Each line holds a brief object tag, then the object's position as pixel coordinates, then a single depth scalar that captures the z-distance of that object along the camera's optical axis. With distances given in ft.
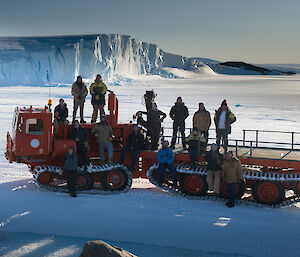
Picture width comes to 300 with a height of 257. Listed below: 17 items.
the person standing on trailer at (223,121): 34.01
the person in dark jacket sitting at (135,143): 34.58
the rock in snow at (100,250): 21.91
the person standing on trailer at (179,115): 35.76
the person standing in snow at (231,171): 30.91
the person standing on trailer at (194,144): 32.83
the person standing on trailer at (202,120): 34.81
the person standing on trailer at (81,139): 33.94
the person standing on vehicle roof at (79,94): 38.13
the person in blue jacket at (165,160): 33.01
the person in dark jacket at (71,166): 32.37
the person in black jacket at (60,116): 35.09
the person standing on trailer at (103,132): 34.35
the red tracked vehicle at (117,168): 32.12
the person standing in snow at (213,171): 31.94
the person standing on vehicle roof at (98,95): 37.37
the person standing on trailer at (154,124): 35.17
